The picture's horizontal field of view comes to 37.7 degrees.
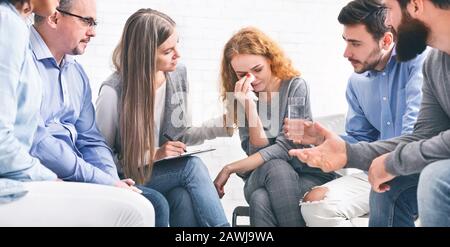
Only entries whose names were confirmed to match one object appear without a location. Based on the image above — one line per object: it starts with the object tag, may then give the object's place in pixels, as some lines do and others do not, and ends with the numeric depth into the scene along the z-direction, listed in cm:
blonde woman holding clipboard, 253
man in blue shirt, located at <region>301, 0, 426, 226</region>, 253
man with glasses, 237
